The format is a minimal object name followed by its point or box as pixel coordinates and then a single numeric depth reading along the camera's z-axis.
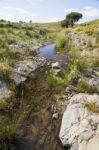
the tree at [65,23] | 23.50
